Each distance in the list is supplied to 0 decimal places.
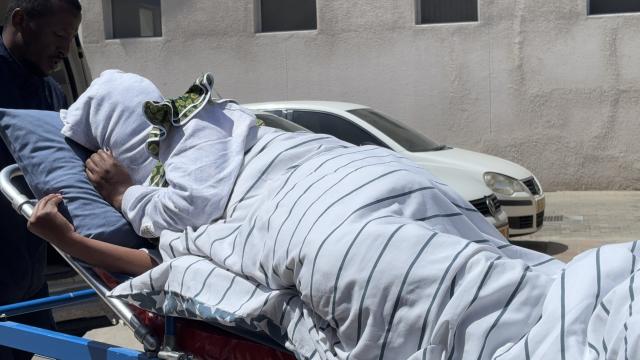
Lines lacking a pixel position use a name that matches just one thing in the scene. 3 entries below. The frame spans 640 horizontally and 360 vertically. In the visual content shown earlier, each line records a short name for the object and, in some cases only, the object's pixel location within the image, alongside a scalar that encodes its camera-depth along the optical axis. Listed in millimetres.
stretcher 2430
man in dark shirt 3383
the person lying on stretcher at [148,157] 2760
